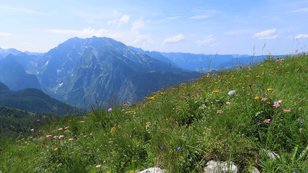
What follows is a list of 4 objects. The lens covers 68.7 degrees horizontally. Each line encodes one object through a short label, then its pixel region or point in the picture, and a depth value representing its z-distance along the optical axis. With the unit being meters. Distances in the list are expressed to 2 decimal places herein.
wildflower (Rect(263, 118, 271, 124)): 3.62
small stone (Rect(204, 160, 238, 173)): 2.97
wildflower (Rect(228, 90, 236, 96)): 4.80
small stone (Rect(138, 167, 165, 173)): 3.41
